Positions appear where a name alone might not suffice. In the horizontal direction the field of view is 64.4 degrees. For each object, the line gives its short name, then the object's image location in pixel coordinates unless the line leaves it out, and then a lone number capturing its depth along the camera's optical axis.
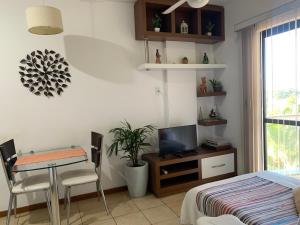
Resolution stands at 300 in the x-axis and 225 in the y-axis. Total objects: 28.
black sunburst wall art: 2.92
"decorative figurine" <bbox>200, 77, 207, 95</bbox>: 3.75
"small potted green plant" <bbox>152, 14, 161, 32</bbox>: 3.33
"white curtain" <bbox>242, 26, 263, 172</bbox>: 3.15
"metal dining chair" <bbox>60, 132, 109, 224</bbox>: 2.66
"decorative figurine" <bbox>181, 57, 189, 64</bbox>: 3.54
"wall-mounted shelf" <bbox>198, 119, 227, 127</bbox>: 3.64
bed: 1.66
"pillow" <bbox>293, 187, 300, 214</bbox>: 1.70
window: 2.68
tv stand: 3.20
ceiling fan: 1.95
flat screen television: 3.29
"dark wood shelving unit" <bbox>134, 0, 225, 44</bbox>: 3.19
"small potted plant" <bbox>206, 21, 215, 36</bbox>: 3.66
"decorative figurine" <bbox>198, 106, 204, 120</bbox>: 3.88
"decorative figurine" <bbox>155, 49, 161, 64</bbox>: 3.42
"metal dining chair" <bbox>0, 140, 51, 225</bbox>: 2.45
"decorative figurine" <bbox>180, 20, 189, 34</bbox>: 3.45
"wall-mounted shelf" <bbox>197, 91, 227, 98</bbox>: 3.70
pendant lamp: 2.07
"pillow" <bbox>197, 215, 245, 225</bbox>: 1.32
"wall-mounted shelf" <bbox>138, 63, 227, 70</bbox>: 3.23
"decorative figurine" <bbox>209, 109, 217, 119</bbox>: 3.90
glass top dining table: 2.33
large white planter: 3.13
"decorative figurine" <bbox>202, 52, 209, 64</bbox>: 3.73
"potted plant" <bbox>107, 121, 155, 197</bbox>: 3.14
